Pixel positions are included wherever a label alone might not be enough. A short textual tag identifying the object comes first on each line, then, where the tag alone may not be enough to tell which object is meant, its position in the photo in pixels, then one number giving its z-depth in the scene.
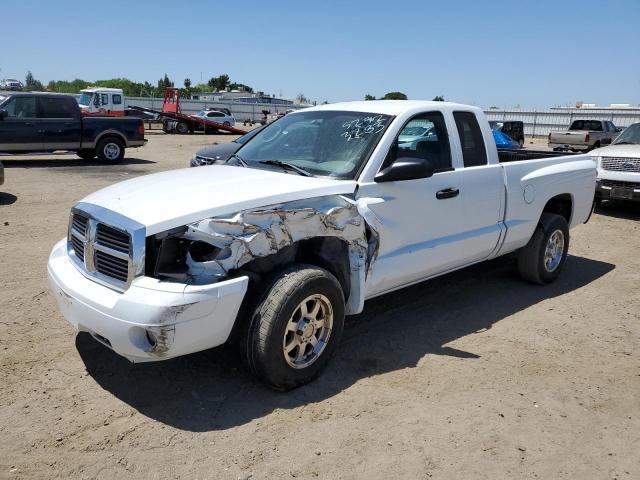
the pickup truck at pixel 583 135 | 22.64
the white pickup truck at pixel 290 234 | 3.18
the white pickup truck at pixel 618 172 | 10.02
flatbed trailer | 31.62
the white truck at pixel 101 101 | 29.87
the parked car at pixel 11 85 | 46.30
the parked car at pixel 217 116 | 36.22
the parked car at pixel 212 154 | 10.01
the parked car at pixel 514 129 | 25.52
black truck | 14.48
